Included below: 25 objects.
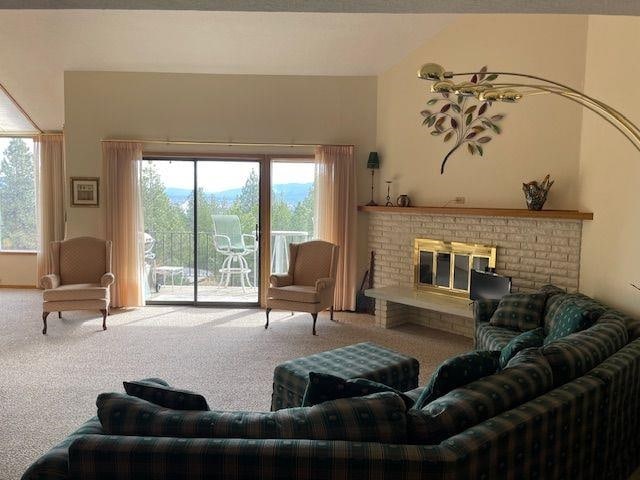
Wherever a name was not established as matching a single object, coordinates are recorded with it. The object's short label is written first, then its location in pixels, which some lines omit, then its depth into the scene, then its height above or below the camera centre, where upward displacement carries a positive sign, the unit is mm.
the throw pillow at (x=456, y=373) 2184 -681
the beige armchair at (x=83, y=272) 5660 -776
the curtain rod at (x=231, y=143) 6594 +837
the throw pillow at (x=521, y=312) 4172 -782
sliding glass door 6840 -270
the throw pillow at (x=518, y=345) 2697 -695
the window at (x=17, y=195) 8016 +131
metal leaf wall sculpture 5457 +1040
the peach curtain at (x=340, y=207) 6613 +53
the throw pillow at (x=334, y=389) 1937 -666
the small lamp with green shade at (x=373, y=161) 6531 +649
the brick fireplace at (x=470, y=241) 4848 -313
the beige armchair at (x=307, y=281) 5764 -825
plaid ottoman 3189 -1001
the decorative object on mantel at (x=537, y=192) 4902 +232
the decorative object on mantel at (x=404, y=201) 6199 +146
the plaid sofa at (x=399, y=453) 1603 -798
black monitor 4949 -692
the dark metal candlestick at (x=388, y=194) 6484 +237
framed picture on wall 6637 +181
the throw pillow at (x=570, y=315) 3535 -695
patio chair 6910 -484
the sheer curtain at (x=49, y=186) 7727 +277
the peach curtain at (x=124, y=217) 6535 -137
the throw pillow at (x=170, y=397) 1867 -690
